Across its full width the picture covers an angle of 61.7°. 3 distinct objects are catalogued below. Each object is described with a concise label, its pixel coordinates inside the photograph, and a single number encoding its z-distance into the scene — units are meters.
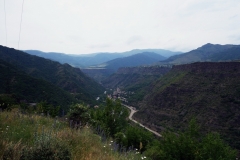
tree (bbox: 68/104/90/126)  9.27
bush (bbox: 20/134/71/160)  3.58
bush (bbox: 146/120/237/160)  15.45
